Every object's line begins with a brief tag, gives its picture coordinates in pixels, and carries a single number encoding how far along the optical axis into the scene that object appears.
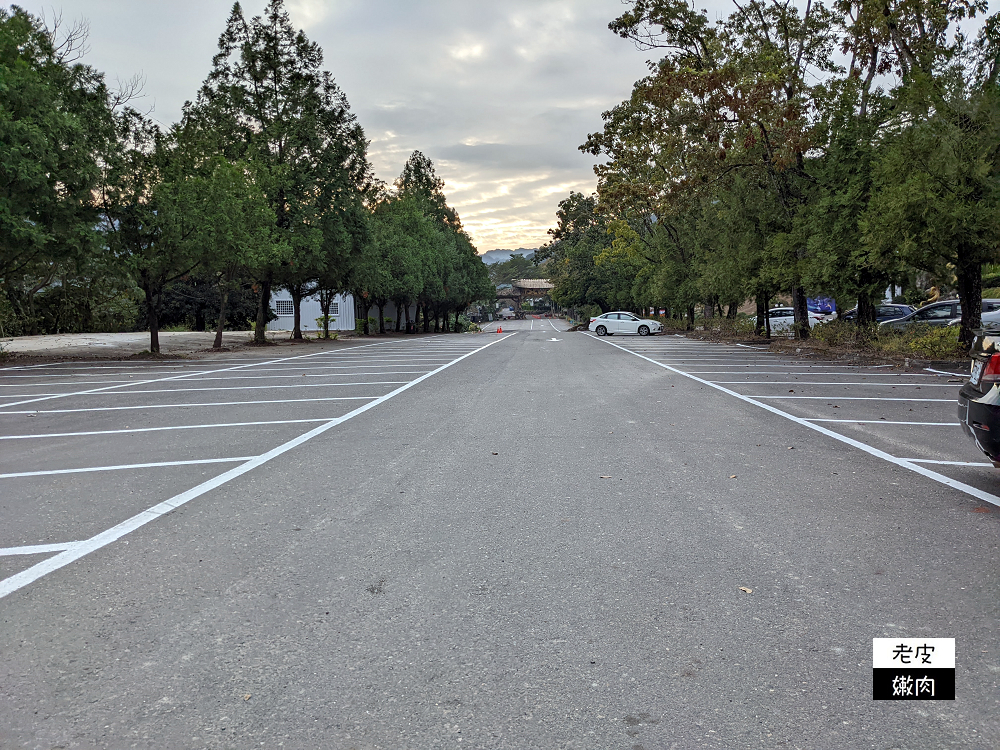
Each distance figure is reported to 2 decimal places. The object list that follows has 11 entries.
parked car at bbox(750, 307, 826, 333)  37.00
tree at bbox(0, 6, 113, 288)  16.55
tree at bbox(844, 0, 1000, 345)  15.12
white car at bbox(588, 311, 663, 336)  43.72
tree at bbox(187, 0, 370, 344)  30.03
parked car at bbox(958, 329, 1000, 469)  5.24
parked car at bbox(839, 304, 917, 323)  32.44
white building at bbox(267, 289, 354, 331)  57.28
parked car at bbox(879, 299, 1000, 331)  25.31
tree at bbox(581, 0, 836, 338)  20.72
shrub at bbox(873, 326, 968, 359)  16.45
